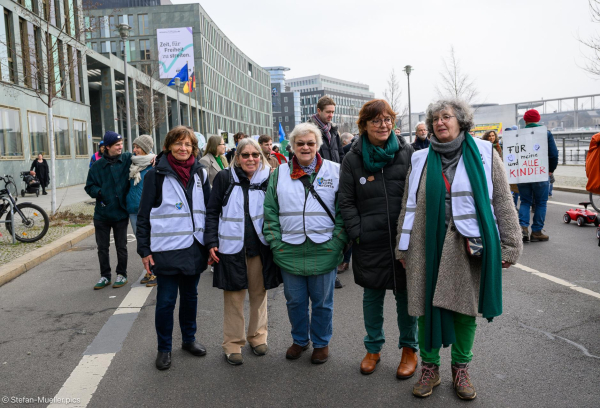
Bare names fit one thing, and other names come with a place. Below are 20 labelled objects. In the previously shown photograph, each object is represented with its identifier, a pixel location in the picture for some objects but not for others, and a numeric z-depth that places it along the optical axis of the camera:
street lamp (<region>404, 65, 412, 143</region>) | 30.84
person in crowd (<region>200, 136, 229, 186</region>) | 7.03
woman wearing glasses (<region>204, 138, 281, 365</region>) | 3.94
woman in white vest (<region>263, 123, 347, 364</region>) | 3.80
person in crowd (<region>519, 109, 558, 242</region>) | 8.35
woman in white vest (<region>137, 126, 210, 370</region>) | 3.93
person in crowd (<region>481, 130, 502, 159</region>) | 9.83
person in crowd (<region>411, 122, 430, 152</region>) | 8.86
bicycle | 9.55
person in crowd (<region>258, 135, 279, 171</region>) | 7.79
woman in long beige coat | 3.13
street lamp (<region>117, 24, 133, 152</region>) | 20.25
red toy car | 9.51
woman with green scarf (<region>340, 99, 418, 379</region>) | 3.54
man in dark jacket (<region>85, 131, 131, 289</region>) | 6.43
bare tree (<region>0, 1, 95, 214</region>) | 13.77
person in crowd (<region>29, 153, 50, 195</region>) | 22.09
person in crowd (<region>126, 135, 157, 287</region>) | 6.40
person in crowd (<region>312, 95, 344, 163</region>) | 6.39
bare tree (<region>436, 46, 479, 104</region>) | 30.41
